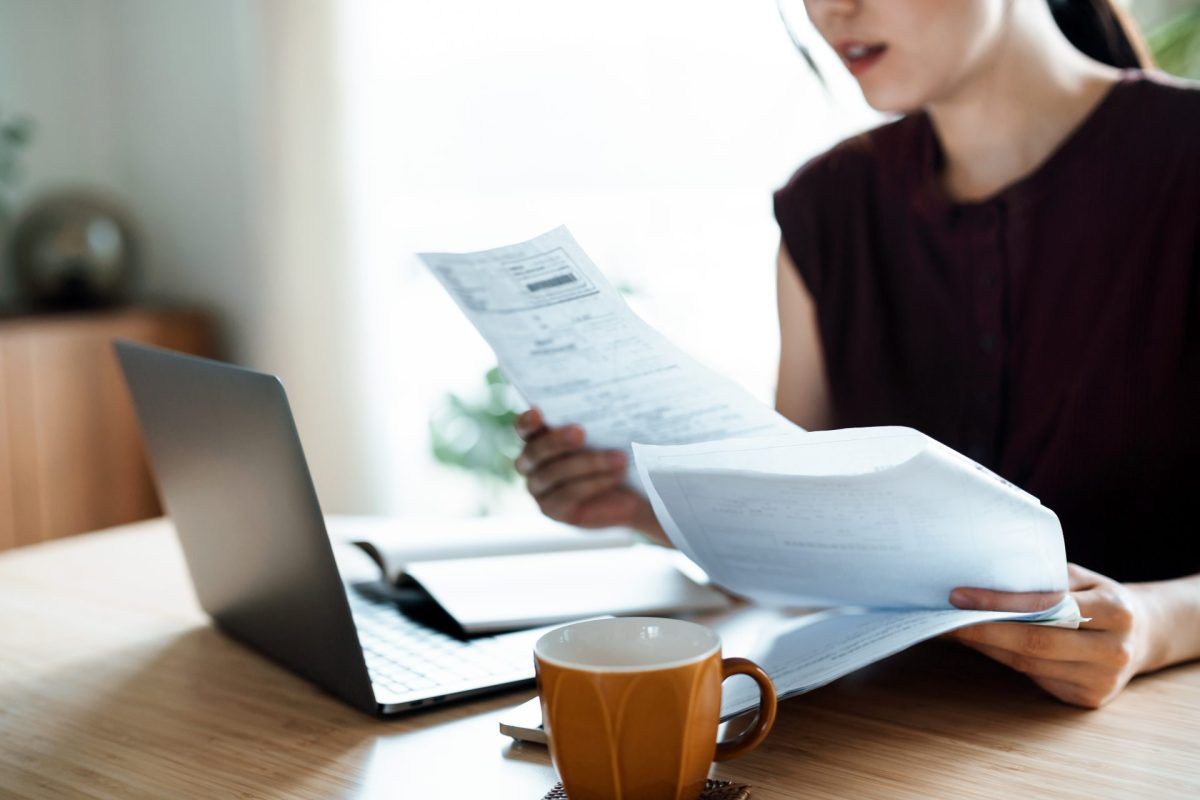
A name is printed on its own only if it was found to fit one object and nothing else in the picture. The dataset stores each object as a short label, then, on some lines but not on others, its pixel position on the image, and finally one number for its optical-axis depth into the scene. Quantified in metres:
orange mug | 0.55
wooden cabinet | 2.70
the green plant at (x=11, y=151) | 2.87
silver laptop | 0.71
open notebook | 0.90
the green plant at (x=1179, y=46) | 1.90
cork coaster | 0.60
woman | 1.06
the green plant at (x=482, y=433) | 2.77
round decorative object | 2.92
